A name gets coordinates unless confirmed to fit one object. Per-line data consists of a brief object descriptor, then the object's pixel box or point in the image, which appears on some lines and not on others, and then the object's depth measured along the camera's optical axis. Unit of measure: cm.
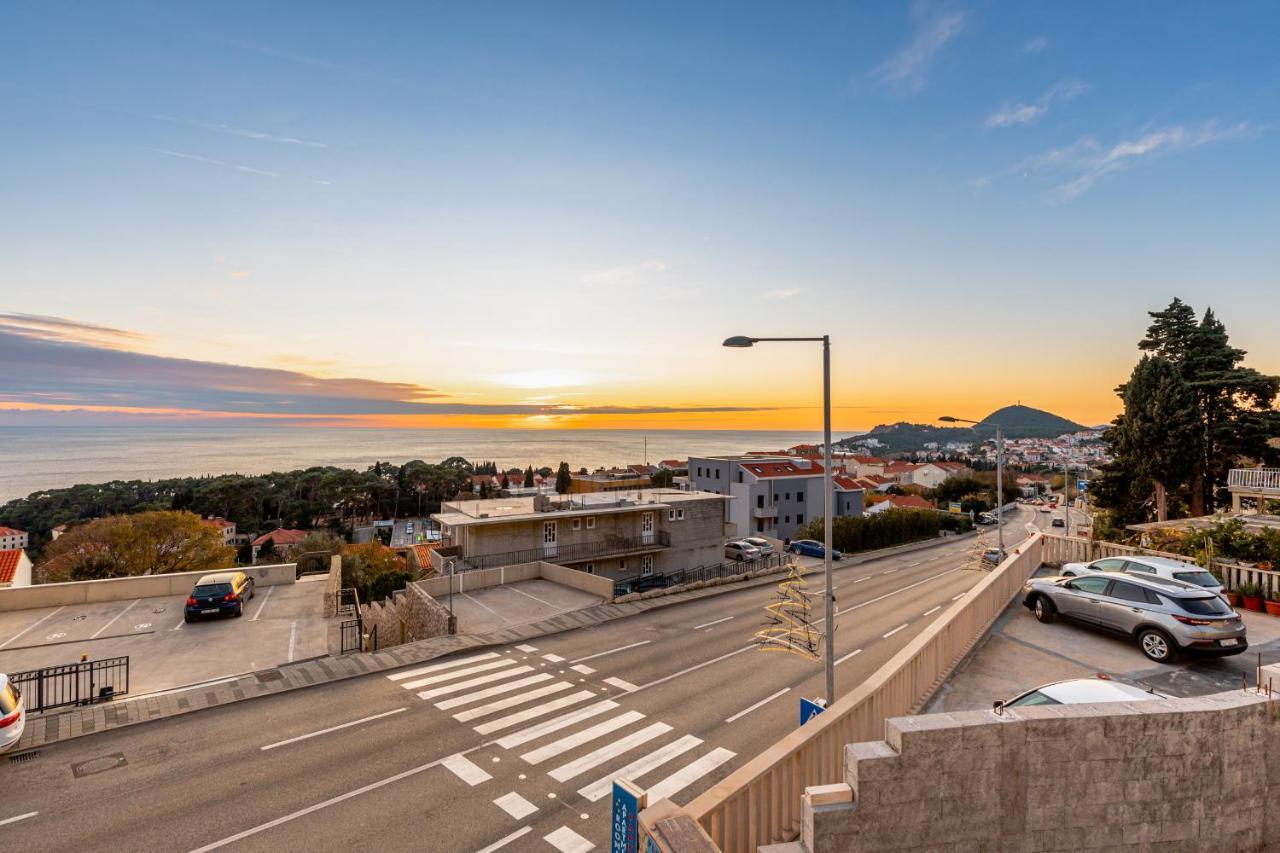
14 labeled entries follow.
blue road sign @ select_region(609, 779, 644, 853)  448
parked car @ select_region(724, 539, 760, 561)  3894
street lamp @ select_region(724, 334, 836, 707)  944
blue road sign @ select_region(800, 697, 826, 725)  717
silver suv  948
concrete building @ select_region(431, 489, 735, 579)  2833
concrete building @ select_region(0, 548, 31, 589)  2280
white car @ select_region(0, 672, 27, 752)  922
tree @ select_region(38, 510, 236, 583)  3262
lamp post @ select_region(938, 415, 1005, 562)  1962
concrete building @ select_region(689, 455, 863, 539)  5434
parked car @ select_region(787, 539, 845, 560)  4172
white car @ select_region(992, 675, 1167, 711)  607
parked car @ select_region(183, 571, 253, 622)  1880
